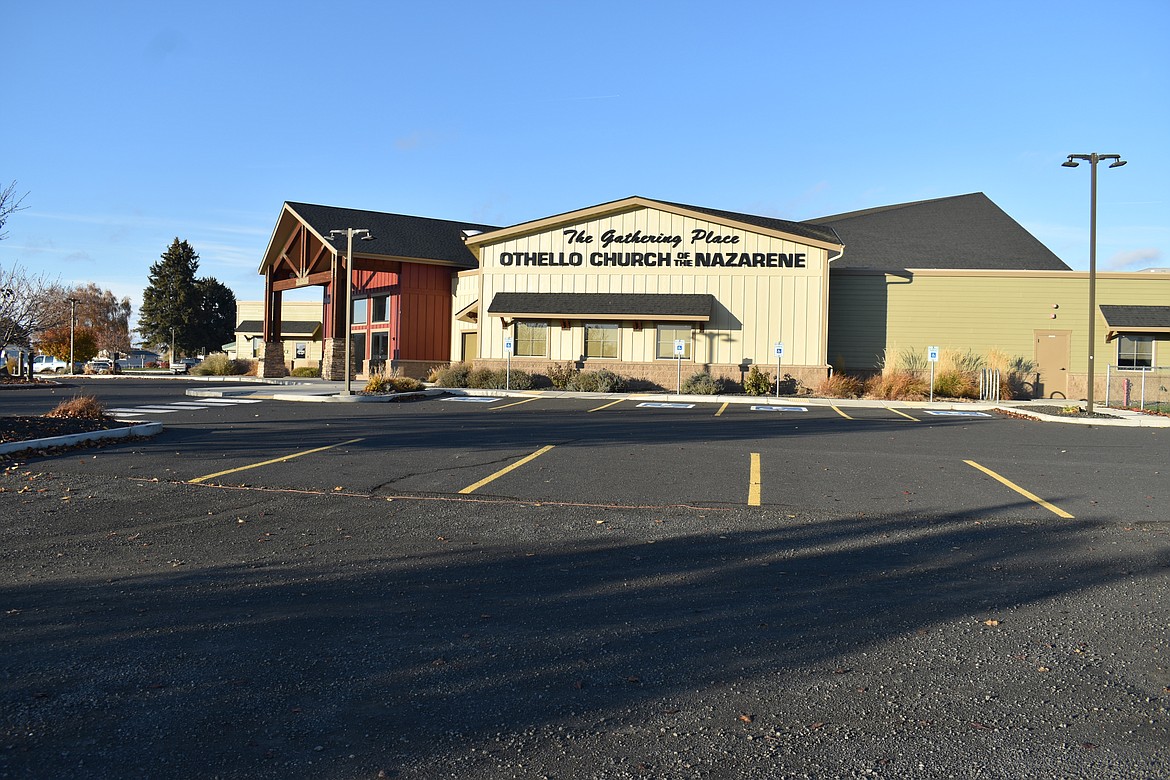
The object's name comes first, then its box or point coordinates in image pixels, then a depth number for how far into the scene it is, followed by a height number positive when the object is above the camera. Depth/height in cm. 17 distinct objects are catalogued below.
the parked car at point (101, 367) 5666 -26
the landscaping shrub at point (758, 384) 3119 -31
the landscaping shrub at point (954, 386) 2998 -24
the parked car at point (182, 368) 5862 -22
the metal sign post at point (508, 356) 3188 +53
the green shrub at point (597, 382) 3142 -37
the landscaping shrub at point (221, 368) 4547 -11
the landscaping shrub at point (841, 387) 3014 -37
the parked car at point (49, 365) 6322 -22
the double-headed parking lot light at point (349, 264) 2631 +316
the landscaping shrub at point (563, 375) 3250 -13
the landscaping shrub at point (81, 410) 1545 -84
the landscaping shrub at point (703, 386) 3091 -41
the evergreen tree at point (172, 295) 7606 +602
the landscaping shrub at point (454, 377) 3284 -27
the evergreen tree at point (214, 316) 7860 +452
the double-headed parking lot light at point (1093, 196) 2153 +462
